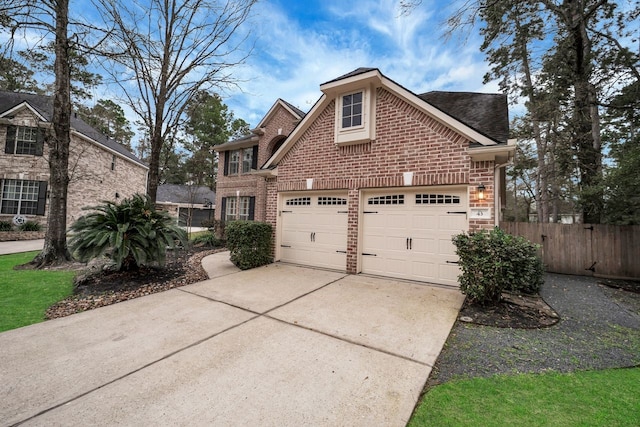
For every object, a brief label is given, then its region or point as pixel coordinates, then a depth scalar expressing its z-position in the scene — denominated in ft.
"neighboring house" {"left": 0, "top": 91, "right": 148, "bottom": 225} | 44.01
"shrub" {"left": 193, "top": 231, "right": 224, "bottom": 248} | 39.29
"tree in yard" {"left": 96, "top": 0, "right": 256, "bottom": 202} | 27.66
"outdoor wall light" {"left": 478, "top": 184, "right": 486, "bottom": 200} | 17.34
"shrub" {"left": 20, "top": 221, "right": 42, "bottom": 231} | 42.83
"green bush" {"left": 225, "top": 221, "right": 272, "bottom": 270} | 23.75
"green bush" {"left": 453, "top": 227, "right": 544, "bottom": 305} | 13.99
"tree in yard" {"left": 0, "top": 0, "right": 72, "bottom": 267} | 23.45
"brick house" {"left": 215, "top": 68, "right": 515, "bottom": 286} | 18.34
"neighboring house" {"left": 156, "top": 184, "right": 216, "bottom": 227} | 80.84
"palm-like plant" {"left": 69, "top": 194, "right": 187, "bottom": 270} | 17.20
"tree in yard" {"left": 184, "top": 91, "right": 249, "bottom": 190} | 89.08
